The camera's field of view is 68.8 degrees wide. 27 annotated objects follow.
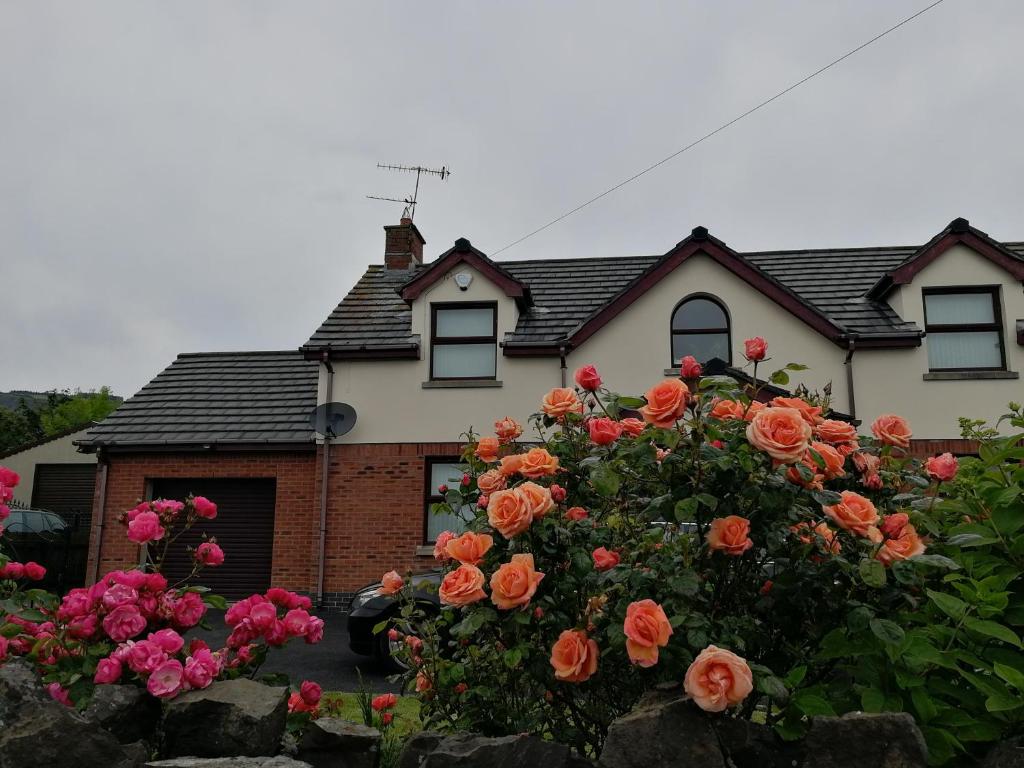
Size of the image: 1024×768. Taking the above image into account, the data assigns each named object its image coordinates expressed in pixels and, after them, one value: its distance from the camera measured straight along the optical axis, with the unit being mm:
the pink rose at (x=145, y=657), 2650
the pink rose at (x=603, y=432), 2686
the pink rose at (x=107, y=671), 2656
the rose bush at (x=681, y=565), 2326
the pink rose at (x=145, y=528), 3000
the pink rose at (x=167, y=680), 2613
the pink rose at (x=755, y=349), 2836
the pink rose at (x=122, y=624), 2750
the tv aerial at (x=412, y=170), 17316
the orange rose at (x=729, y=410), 2748
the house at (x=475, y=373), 12828
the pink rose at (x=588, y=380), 3033
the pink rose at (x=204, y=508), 3225
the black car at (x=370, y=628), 7879
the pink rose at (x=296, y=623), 3043
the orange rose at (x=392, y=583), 3143
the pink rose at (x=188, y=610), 2949
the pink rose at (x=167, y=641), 2727
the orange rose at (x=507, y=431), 3246
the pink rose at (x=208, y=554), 3113
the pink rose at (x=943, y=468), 2561
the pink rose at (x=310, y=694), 3082
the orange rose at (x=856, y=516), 2311
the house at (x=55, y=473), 24281
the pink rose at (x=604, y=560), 2592
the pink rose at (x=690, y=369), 2635
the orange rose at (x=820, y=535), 2537
